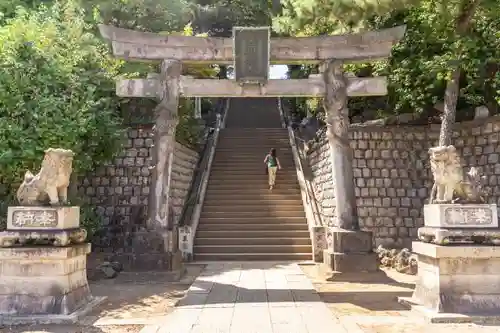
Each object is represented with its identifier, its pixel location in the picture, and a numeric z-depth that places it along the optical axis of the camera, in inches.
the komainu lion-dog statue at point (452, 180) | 269.4
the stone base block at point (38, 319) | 252.5
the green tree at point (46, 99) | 389.4
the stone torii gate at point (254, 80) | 425.4
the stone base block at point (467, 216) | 262.8
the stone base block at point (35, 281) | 260.4
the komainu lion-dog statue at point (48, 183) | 273.6
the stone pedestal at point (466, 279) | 254.8
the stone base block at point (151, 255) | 402.6
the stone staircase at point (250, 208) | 504.4
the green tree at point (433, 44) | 480.1
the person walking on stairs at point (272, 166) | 611.2
